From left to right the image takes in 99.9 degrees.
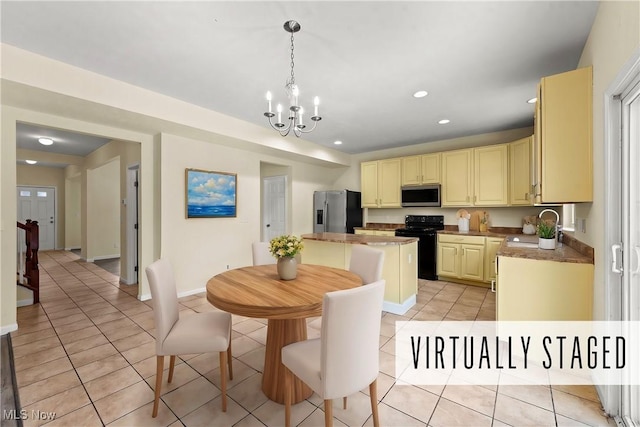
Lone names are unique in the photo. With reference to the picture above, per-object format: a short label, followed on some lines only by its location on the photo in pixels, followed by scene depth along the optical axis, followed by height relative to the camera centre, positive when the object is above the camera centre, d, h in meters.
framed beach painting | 3.90 +0.30
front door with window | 7.34 +0.14
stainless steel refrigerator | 5.59 +0.04
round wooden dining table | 1.42 -0.48
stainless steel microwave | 4.89 +0.33
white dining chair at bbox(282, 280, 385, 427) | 1.24 -0.66
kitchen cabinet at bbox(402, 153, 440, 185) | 4.92 +0.82
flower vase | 1.95 -0.40
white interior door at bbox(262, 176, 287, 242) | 5.66 +0.14
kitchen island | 3.26 -0.62
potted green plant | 2.49 -0.23
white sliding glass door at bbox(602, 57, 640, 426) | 1.48 -0.05
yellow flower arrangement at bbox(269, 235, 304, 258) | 1.94 -0.24
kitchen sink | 2.88 -0.35
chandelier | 1.92 +0.93
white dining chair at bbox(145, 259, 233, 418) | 1.65 -0.77
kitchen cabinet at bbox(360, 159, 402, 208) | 5.43 +0.63
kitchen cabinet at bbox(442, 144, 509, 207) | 4.25 +0.60
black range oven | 4.65 -0.59
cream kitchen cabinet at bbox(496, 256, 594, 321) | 2.00 -0.62
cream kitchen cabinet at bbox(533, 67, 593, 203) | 1.96 +0.57
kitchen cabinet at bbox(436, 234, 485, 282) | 4.22 -0.72
